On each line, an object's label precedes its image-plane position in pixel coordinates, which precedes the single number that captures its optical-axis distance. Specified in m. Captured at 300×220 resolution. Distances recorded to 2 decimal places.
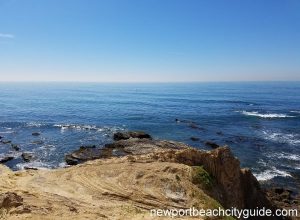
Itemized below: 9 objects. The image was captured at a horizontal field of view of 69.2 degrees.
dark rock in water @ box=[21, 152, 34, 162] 30.80
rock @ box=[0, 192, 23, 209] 10.87
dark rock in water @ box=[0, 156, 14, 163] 30.08
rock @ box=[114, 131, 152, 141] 39.33
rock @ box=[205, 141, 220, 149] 37.44
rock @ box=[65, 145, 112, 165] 30.30
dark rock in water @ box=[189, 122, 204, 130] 48.25
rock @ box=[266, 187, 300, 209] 22.25
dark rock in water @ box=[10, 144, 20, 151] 34.48
